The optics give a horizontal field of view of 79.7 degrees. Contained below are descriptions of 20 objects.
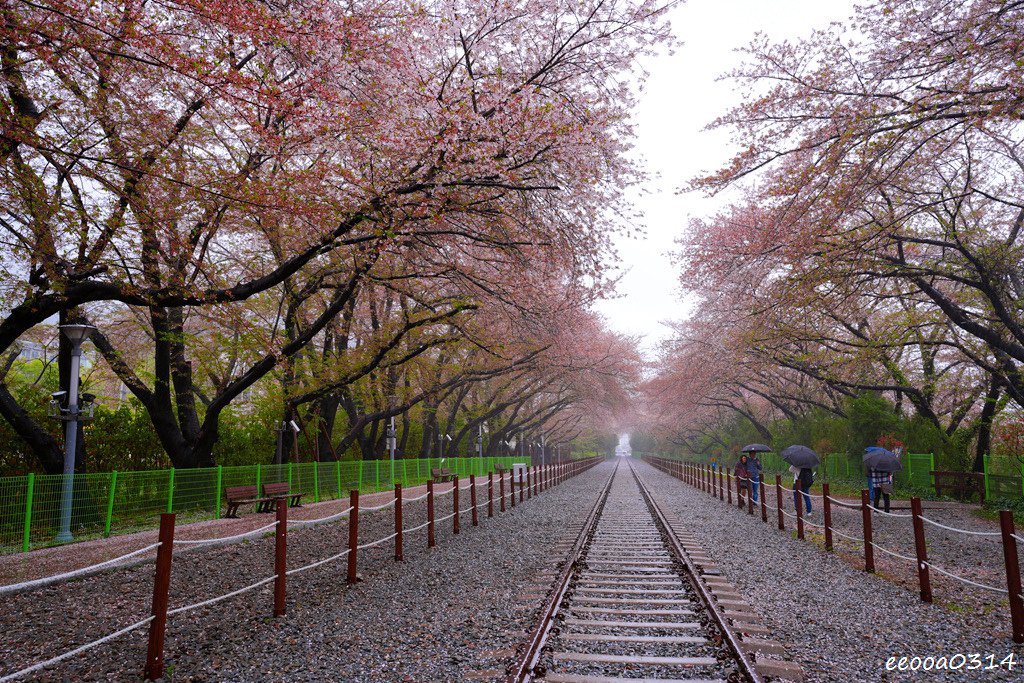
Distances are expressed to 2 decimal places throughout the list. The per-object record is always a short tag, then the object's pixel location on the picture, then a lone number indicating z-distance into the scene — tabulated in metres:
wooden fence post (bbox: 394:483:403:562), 9.88
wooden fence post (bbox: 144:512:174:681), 4.96
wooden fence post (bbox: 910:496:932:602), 7.15
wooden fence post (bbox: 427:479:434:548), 11.13
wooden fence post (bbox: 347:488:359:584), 8.37
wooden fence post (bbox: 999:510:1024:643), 5.63
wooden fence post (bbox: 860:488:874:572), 8.84
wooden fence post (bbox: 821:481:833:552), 10.40
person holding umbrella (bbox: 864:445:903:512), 14.64
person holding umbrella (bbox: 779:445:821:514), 14.95
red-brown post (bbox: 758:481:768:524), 14.89
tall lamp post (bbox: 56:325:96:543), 11.81
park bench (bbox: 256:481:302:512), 15.72
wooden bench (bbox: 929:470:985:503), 18.69
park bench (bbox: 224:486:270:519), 14.21
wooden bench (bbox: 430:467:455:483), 29.78
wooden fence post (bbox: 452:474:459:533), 12.92
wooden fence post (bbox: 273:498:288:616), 6.77
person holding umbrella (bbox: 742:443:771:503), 17.54
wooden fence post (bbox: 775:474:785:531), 13.44
